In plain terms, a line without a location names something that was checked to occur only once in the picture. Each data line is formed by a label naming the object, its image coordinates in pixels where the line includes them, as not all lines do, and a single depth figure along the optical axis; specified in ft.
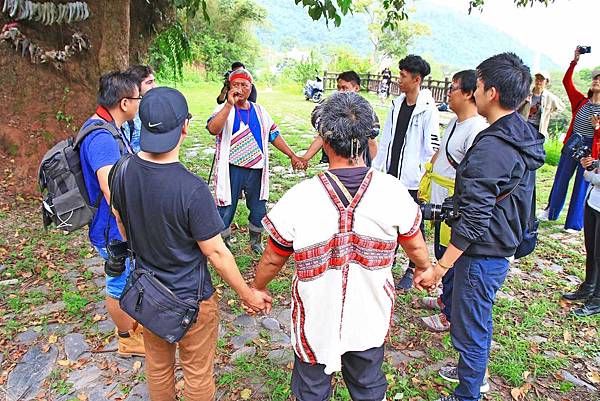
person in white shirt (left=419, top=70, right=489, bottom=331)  10.38
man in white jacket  12.89
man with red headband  13.20
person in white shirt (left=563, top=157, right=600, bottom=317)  12.62
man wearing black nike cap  6.50
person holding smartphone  17.20
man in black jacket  7.57
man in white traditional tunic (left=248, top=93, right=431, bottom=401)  6.24
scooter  63.77
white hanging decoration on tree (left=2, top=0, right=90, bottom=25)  16.98
